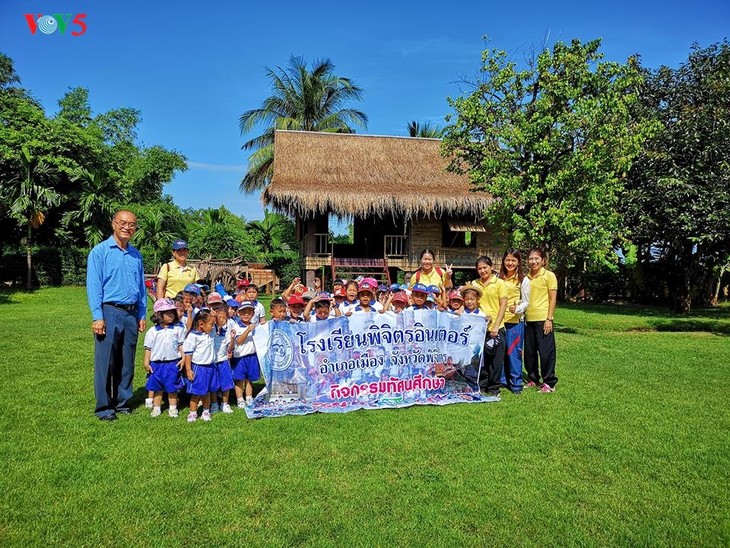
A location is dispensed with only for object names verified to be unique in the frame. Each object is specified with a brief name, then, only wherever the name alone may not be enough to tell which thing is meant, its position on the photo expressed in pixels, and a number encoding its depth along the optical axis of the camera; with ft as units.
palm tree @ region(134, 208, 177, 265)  79.77
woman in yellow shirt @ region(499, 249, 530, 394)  20.02
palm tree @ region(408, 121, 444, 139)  108.78
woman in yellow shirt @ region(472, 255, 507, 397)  19.69
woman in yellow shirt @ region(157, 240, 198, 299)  19.19
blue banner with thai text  17.65
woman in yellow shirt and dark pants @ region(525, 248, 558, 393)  19.98
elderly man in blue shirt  15.97
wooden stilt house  56.49
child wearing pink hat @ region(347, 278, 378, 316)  19.36
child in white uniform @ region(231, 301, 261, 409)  17.88
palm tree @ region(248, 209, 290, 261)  84.02
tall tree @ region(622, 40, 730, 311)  45.44
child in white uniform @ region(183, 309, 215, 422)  16.26
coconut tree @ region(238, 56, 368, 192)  91.97
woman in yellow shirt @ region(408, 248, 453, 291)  21.62
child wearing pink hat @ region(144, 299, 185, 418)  16.78
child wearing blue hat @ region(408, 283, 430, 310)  20.04
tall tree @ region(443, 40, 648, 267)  37.40
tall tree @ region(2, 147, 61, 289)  64.23
